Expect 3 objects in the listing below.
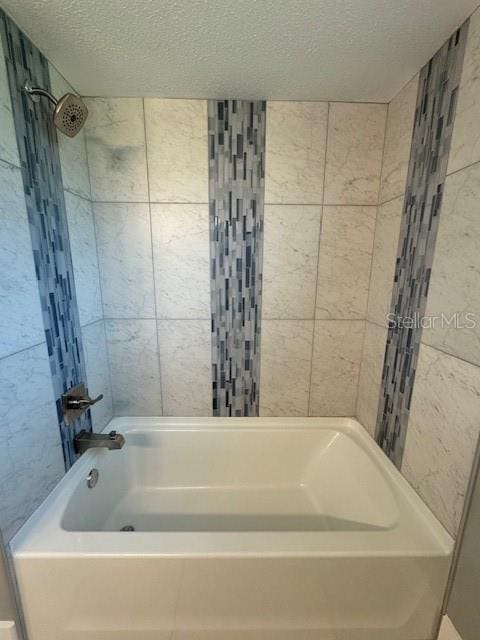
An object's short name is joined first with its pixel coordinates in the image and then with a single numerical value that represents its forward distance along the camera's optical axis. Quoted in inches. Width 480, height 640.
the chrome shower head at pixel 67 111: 31.4
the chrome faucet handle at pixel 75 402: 39.3
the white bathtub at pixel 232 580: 29.7
